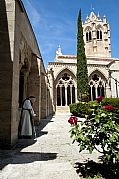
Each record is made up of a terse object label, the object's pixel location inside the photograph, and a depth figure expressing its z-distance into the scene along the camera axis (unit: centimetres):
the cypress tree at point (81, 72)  2317
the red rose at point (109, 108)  284
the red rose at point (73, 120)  299
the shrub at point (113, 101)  1524
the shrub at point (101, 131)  262
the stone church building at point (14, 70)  469
